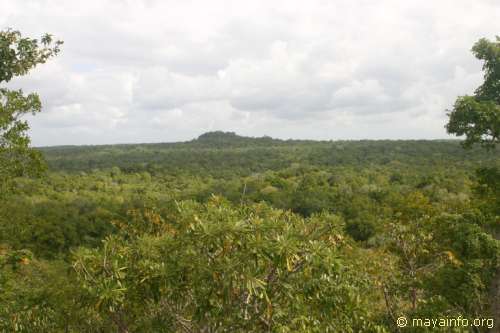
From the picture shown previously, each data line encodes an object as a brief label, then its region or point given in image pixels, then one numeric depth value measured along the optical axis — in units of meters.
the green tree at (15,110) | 9.21
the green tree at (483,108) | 10.30
